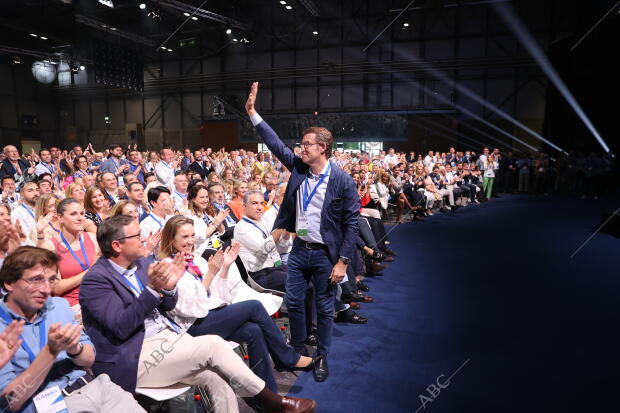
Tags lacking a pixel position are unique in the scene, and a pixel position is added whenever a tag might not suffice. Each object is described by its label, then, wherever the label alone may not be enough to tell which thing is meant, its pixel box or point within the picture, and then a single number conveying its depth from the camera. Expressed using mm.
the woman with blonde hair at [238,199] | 4889
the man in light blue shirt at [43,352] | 1483
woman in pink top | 2465
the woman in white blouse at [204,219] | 3699
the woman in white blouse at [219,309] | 2227
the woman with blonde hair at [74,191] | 4133
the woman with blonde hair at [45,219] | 3140
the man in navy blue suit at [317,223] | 2678
